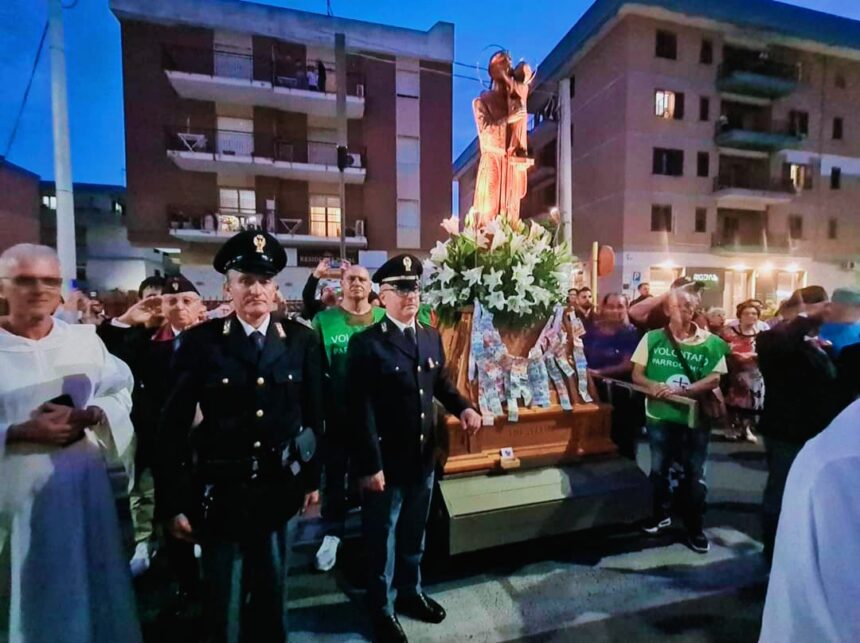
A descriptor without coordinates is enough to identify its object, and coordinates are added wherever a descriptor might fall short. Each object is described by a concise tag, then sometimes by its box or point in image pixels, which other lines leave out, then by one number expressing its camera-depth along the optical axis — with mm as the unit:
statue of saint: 3527
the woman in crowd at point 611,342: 4008
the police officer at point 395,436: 2301
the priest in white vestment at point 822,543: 571
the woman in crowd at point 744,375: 5930
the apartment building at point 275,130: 15727
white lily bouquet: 2977
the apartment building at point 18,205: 19250
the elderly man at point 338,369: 3254
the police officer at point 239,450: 1838
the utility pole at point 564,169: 8305
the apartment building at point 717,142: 17844
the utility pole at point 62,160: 5730
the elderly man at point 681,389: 3174
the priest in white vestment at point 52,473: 1704
